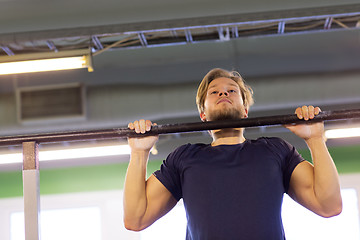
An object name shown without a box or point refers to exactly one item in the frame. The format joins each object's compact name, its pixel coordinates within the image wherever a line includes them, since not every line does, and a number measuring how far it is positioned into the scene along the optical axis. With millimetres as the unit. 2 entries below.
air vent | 7027
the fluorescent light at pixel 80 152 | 7695
